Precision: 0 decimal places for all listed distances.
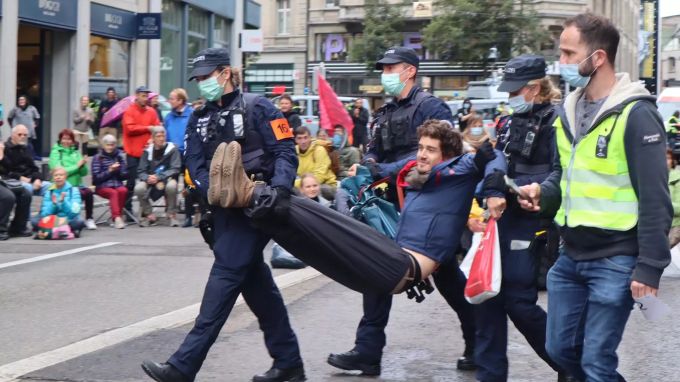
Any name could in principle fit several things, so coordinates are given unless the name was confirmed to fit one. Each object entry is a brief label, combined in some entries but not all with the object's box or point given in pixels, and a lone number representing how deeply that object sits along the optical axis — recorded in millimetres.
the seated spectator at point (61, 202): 13820
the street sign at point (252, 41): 25812
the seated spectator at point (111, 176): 15094
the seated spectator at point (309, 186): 11477
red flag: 16438
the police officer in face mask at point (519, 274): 5195
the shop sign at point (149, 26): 25344
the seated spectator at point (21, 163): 14242
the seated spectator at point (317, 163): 13680
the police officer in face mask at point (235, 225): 5391
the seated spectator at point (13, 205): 13516
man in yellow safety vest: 3920
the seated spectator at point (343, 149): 16359
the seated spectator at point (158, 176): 15336
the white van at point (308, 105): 30281
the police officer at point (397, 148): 6035
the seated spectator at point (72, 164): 14797
